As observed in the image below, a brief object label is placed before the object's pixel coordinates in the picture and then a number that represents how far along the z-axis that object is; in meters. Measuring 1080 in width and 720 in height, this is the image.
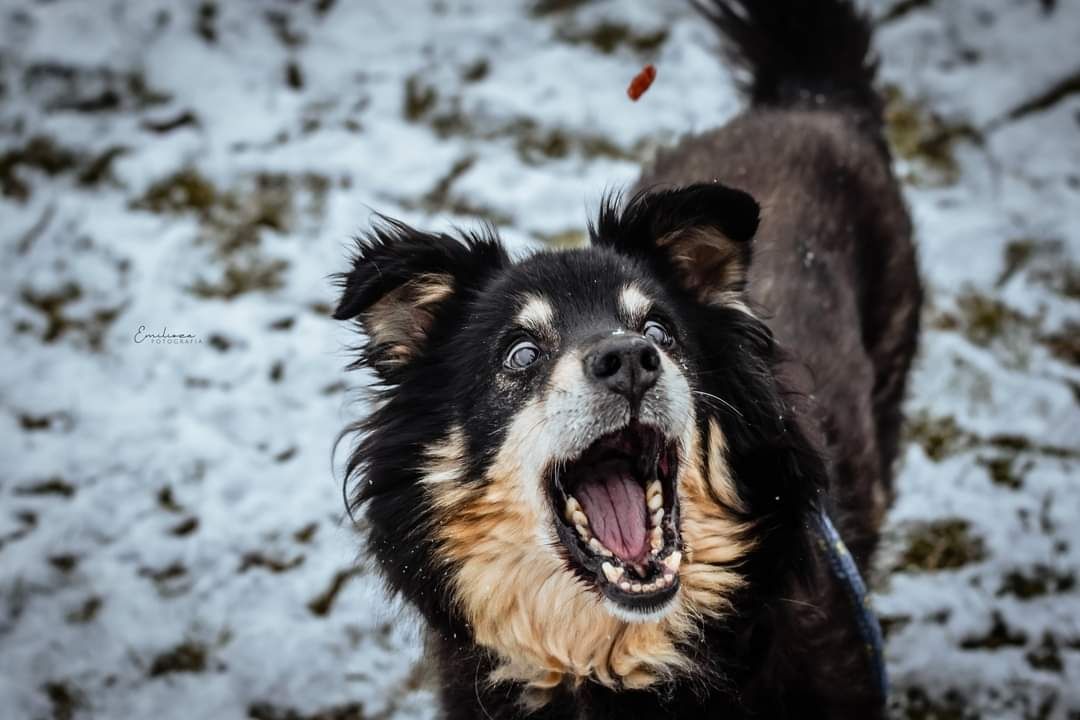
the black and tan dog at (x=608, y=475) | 2.42
